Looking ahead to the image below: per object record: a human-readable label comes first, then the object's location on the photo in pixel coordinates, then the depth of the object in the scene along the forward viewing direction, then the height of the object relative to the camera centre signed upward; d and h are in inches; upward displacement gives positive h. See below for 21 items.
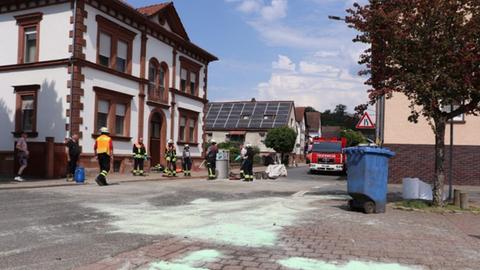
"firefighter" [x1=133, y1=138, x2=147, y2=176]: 940.6 -23.2
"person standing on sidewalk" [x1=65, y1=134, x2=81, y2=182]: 738.9 -19.2
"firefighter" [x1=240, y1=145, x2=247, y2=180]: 920.9 -21.5
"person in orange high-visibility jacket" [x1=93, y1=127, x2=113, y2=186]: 656.4 -13.5
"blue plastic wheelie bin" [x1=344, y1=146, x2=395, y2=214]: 445.4 -23.9
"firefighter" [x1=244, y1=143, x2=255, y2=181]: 903.7 -27.9
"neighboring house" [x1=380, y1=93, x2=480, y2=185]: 873.2 +11.1
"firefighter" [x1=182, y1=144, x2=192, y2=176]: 1019.1 -30.6
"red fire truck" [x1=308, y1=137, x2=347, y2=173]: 1379.2 -21.6
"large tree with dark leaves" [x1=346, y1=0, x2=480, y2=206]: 453.4 +86.8
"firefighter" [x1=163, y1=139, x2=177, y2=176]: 973.3 -30.5
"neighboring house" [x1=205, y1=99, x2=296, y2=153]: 2610.7 +138.4
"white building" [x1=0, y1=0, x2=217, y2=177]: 882.1 +119.6
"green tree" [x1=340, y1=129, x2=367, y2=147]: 3329.2 +100.2
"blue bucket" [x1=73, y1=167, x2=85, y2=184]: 708.7 -45.0
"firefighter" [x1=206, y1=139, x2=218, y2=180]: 924.6 -26.7
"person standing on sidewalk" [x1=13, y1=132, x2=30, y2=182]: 726.5 -17.1
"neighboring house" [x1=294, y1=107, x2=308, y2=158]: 3059.3 +114.2
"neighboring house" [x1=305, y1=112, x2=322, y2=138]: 3952.3 +196.0
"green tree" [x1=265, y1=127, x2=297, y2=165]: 2126.0 +34.9
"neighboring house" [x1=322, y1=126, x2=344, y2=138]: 4814.0 +173.8
